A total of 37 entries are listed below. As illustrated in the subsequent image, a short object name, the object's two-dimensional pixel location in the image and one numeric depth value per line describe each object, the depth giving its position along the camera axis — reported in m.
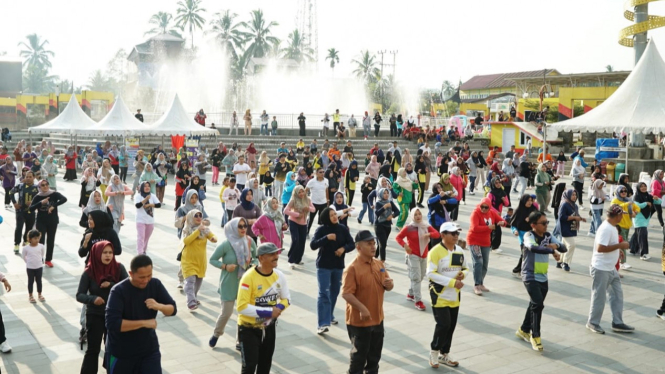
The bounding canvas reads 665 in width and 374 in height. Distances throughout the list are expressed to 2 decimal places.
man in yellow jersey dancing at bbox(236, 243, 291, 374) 5.44
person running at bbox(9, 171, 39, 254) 11.76
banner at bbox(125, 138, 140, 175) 29.47
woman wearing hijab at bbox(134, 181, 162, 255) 11.12
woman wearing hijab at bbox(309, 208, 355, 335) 7.86
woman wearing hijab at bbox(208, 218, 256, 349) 7.28
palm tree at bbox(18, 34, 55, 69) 129.25
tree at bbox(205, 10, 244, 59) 83.69
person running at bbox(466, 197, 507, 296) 9.62
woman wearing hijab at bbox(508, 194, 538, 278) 9.62
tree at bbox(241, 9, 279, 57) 84.00
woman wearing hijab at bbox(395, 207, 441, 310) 8.95
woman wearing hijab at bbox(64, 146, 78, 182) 26.56
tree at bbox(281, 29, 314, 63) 76.53
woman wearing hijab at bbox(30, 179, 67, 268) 10.77
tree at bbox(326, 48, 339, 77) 108.06
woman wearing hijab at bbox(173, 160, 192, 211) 17.20
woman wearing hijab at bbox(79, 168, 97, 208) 14.59
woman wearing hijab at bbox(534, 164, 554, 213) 15.95
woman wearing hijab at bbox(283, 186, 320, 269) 11.10
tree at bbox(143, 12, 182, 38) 95.24
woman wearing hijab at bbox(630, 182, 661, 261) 12.41
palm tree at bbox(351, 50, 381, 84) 106.32
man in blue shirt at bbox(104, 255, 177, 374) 4.62
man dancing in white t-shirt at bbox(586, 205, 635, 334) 7.95
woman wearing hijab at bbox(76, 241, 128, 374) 5.86
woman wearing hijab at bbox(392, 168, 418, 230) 14.27
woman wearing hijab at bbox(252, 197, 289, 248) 9.88
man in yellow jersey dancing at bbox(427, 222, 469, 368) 6.69
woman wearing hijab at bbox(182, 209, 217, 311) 8.57
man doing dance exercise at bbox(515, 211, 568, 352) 7.34
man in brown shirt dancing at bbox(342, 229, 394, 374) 5.74
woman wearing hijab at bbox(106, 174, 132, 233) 12.02
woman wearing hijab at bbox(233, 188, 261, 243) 10.38
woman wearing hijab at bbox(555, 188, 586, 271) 10.77
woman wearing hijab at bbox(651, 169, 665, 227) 14.60
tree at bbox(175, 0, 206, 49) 88.04
